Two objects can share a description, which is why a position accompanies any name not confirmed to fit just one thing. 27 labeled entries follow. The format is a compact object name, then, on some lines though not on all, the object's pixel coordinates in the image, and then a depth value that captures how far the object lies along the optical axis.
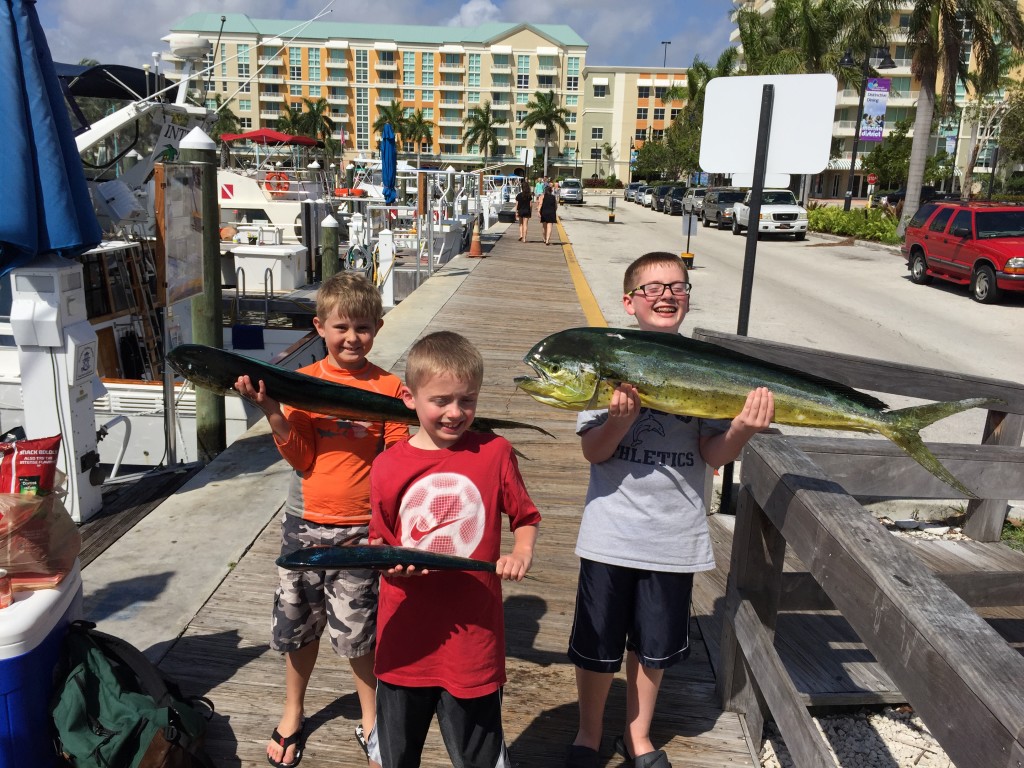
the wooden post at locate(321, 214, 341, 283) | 11.41
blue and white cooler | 2.23
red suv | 15.85
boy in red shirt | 2.15
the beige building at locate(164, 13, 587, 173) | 107.50
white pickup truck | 29.72
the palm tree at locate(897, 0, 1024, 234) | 26.58
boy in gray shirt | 2.50
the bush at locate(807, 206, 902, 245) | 29.42
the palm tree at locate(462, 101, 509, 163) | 102.62
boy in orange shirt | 2.64
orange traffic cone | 19.33
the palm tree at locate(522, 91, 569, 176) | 99.75
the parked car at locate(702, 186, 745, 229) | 35.12
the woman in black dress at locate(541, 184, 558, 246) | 24.83
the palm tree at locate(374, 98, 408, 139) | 101.56
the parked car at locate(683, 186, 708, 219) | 38.50
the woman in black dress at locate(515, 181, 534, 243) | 24.09
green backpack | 2.29
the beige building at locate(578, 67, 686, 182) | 110.00
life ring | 22.82
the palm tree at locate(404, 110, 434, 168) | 102.41
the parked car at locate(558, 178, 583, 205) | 57.66
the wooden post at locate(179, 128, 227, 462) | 6.28
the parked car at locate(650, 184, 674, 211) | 50.93
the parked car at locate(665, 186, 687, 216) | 46.00
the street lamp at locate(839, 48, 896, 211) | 36.00
